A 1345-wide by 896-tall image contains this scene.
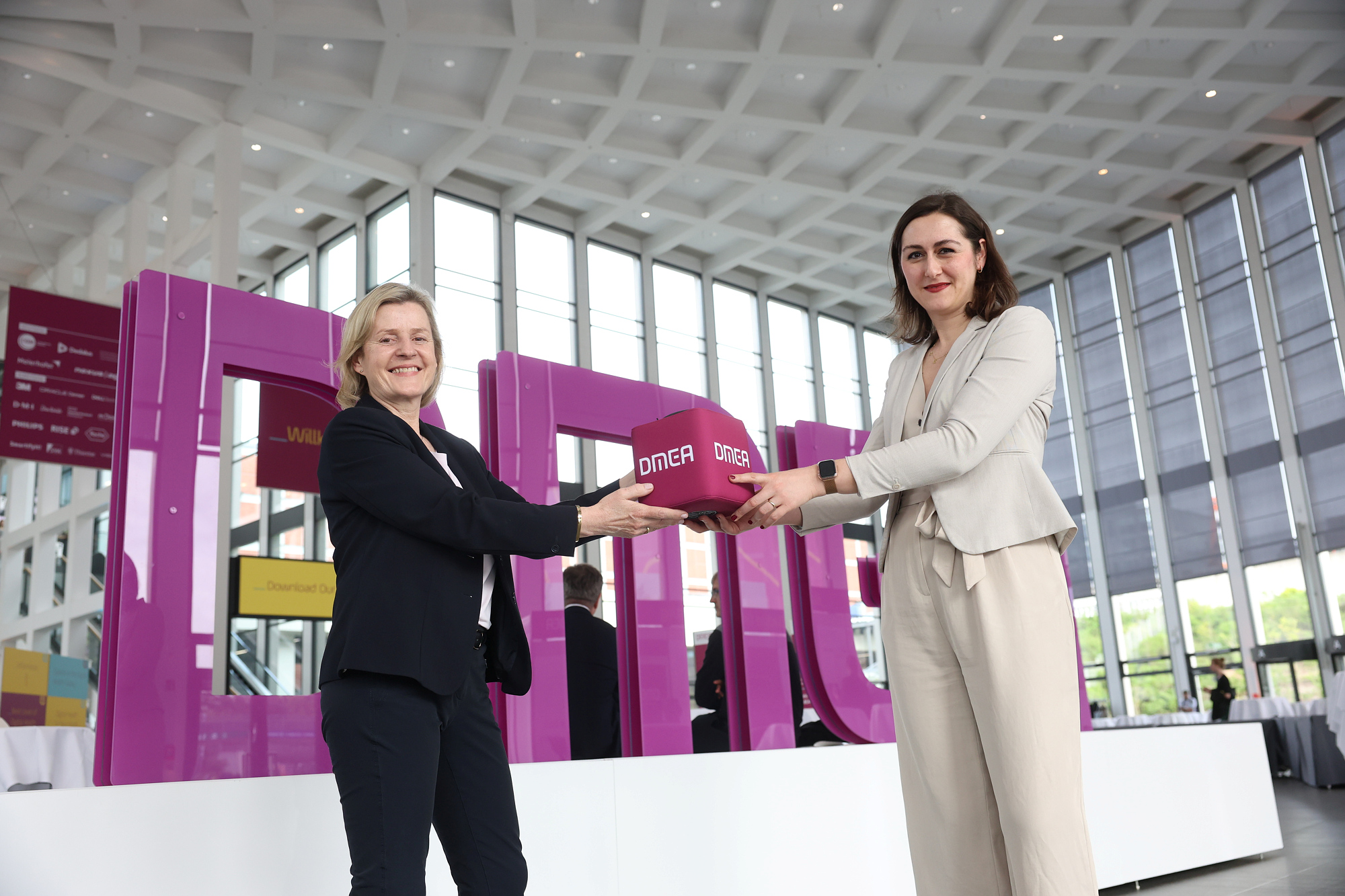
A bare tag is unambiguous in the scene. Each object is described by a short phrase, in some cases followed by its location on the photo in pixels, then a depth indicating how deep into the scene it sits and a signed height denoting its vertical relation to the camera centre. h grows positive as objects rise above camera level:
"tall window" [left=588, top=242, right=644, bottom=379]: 18.84 +6.91
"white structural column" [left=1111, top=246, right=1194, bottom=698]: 20.12 +3.30
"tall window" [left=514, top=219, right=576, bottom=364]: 17.70 +6.98
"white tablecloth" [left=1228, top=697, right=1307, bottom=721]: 13.07 -1.02
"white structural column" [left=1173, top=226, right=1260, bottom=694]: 19.14 +3.27
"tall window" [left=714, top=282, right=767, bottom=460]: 20.75 +6.54
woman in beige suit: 1.84 +0.10
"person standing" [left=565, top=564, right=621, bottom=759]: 4.62 -0.05
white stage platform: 2.26 -0.46
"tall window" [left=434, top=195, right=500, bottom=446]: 16.25 +6.52
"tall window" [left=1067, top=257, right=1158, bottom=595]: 21.30 +4.61
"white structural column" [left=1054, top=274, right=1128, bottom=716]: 21.20 +2.44
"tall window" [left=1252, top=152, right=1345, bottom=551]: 18.20 +5.53
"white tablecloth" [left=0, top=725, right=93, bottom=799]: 5.58 -0.25
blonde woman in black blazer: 1.76 +0.13
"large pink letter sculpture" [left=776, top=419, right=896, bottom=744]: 4.41 +0.11
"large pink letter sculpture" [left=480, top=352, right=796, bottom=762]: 3.61 +0.27
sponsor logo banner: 9.72 +3.31
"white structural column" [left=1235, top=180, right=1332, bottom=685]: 18.14 +3.52
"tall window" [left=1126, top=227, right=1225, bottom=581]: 20.17 +4.76
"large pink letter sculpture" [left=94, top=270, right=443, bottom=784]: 2.75 +0.43
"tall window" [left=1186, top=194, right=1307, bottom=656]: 19.02 +4.60
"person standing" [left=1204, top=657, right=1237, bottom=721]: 14.42 -0.89
